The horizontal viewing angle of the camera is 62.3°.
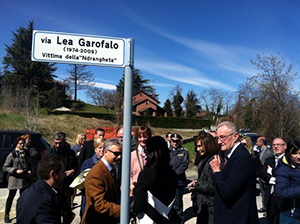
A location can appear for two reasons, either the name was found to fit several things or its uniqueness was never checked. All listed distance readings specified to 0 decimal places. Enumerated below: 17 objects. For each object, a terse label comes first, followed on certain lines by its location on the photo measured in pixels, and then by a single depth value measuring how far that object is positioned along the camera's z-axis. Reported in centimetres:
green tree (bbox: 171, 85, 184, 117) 6594
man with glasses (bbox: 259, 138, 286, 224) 427
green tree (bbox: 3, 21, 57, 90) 3753
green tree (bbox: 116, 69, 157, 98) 7038
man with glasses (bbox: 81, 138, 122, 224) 254
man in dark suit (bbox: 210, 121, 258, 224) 245
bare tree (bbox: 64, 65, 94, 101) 5009
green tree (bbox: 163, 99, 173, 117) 6494
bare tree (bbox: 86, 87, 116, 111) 5832
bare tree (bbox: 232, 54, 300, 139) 1888
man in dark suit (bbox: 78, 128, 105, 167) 550
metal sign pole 218
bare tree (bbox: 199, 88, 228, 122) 6231
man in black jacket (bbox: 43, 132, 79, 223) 518
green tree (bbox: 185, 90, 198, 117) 6719
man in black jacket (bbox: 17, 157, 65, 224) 208
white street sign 218
